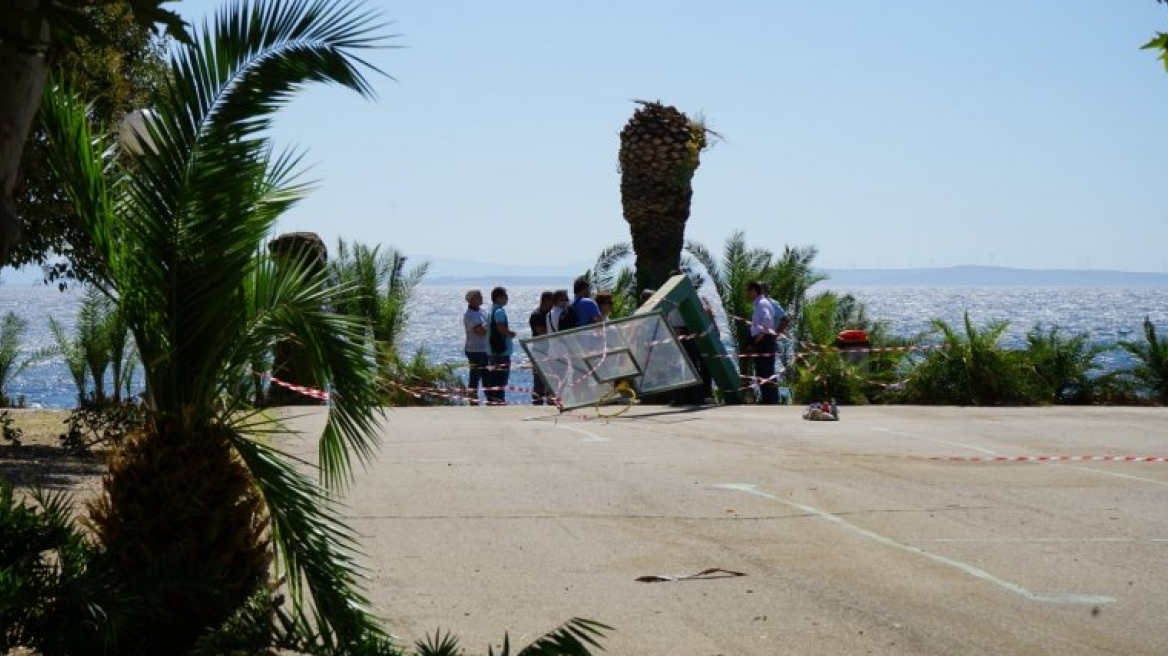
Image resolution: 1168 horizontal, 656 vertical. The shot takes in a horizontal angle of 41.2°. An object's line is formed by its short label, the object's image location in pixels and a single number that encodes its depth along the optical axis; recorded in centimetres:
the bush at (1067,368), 2430
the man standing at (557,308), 2350
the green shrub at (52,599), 612
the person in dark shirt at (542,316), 2367
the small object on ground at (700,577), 908
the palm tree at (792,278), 3069
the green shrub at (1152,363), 2455
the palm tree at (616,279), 3132
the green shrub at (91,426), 1520
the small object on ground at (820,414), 1997
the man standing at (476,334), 2314
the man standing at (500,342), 2267
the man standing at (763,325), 2292
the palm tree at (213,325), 678
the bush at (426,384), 2441
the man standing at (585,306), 2253
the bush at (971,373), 2375
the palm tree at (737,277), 2964
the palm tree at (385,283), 2752
